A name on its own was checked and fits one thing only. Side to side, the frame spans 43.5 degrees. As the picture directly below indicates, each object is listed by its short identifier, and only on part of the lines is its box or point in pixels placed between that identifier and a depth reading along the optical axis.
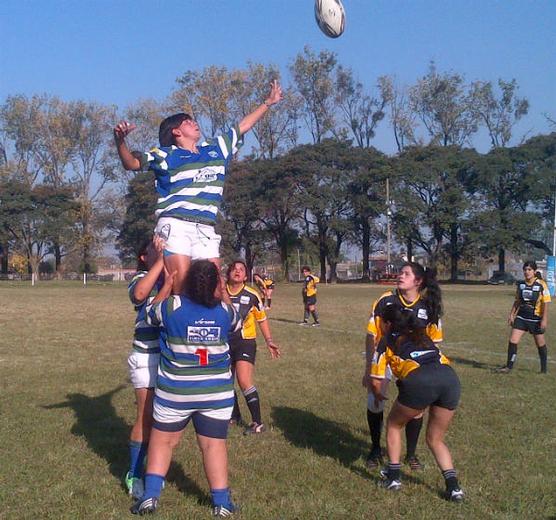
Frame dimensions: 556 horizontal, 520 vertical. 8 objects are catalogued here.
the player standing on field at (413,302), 5.88
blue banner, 37.47
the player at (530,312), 12.20
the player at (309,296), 22.09
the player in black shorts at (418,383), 5.43
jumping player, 5.20
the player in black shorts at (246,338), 7.99
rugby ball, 7.28
